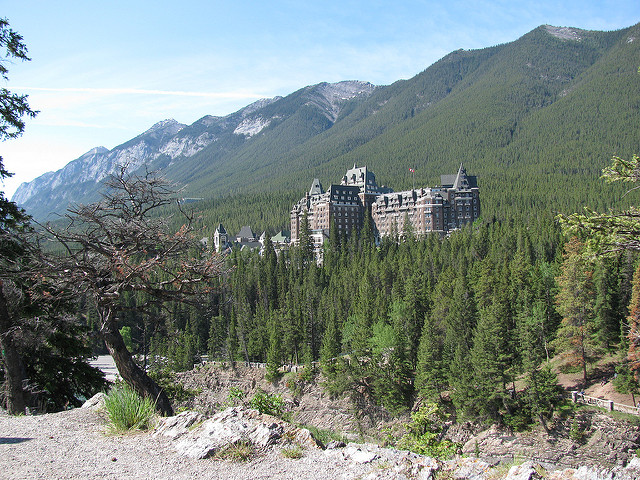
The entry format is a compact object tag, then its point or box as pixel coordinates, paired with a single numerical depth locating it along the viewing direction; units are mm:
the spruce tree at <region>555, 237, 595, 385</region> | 45812
